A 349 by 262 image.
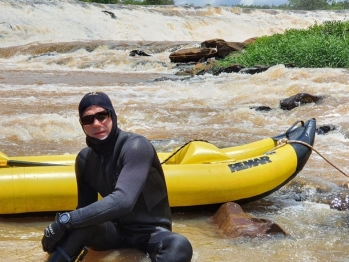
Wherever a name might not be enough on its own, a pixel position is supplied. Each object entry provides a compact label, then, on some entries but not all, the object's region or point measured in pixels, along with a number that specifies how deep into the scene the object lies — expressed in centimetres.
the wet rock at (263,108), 814
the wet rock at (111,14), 2427
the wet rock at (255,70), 1159
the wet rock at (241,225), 316
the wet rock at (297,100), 817
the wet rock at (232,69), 1251
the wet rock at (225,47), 1511
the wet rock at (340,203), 380
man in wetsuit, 223
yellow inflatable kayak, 345
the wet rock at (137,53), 1711
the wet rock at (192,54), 1543
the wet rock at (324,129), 652
